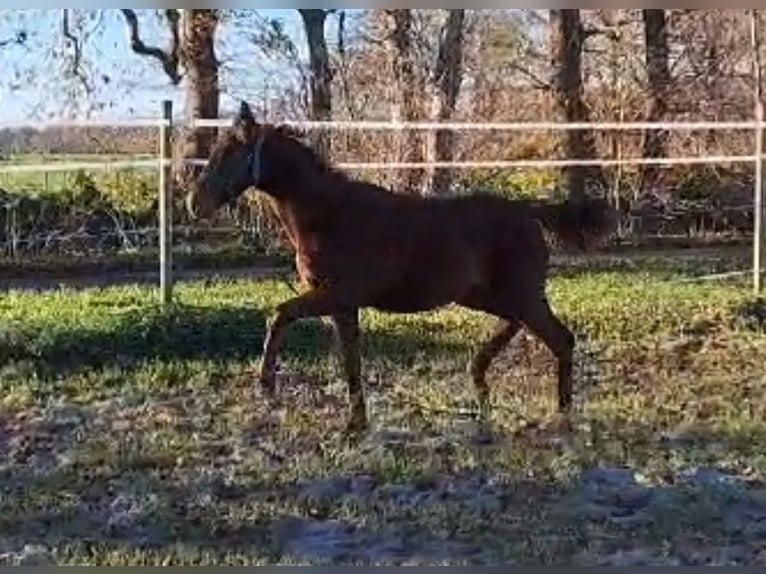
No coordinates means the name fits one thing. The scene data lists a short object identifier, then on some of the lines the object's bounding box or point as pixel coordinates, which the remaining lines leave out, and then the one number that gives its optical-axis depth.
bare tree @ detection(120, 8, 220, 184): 16.52
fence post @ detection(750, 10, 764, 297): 11.98
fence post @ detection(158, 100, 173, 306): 10.95
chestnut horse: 6.50
